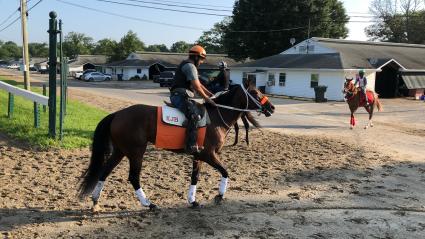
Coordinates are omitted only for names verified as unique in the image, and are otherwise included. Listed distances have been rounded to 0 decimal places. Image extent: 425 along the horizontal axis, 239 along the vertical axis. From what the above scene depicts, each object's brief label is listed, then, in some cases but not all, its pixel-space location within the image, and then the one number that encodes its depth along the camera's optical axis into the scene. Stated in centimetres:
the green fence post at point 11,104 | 1378
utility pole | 2498
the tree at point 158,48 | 14820
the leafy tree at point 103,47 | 8702
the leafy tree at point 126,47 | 8456
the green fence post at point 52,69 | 1048
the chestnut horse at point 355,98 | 1753
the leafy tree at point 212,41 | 9100
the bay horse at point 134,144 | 649
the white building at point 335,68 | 3344
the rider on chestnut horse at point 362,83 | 1772
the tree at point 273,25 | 5050
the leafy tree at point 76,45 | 13675
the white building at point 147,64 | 6731
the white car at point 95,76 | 6076
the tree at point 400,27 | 6893
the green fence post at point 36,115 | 1192
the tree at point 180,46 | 13158
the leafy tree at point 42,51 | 19041
